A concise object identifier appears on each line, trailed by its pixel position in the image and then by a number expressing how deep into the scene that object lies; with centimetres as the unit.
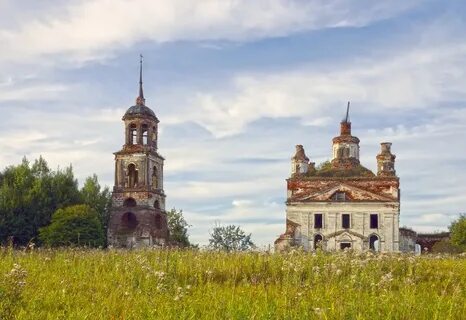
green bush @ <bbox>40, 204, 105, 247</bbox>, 4178
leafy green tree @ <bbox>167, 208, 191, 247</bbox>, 6178
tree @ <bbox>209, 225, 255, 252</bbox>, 5903
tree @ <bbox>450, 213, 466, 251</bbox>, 4734
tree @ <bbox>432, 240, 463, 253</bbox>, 4898
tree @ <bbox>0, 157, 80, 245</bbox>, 4466
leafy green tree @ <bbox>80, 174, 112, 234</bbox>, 5003
